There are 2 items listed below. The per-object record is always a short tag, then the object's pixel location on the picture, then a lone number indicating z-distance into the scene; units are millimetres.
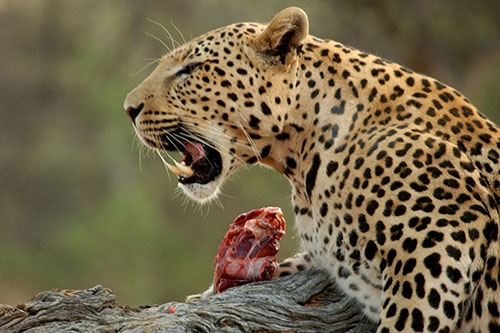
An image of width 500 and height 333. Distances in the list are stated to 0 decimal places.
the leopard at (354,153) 8023
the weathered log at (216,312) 8000
